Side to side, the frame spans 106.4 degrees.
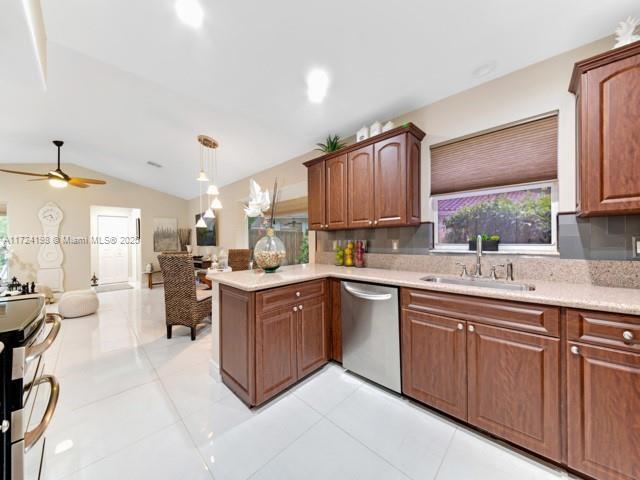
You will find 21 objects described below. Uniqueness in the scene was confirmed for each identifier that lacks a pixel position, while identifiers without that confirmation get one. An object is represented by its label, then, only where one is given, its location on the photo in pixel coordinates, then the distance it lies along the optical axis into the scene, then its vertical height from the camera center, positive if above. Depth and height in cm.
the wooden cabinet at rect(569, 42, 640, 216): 128 +58
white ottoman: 379 -101
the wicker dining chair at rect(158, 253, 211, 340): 284 -64
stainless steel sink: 164 -35
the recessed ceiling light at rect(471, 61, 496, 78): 182 +131
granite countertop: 113 -31
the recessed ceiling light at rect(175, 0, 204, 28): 157 +155
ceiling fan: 391 +104
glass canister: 209 -12
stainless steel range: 60 -37
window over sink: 183 +17
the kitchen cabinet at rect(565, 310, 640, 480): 106 -73
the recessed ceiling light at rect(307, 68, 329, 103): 204 +141
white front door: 712 -27
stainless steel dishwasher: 181 -76
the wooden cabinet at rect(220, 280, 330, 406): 167 -75
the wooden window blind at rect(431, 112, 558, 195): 177 +66
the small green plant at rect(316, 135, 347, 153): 282 +115
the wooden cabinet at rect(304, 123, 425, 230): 215 +56
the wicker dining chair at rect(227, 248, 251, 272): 429 -35
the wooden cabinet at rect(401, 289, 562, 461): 124 -75
